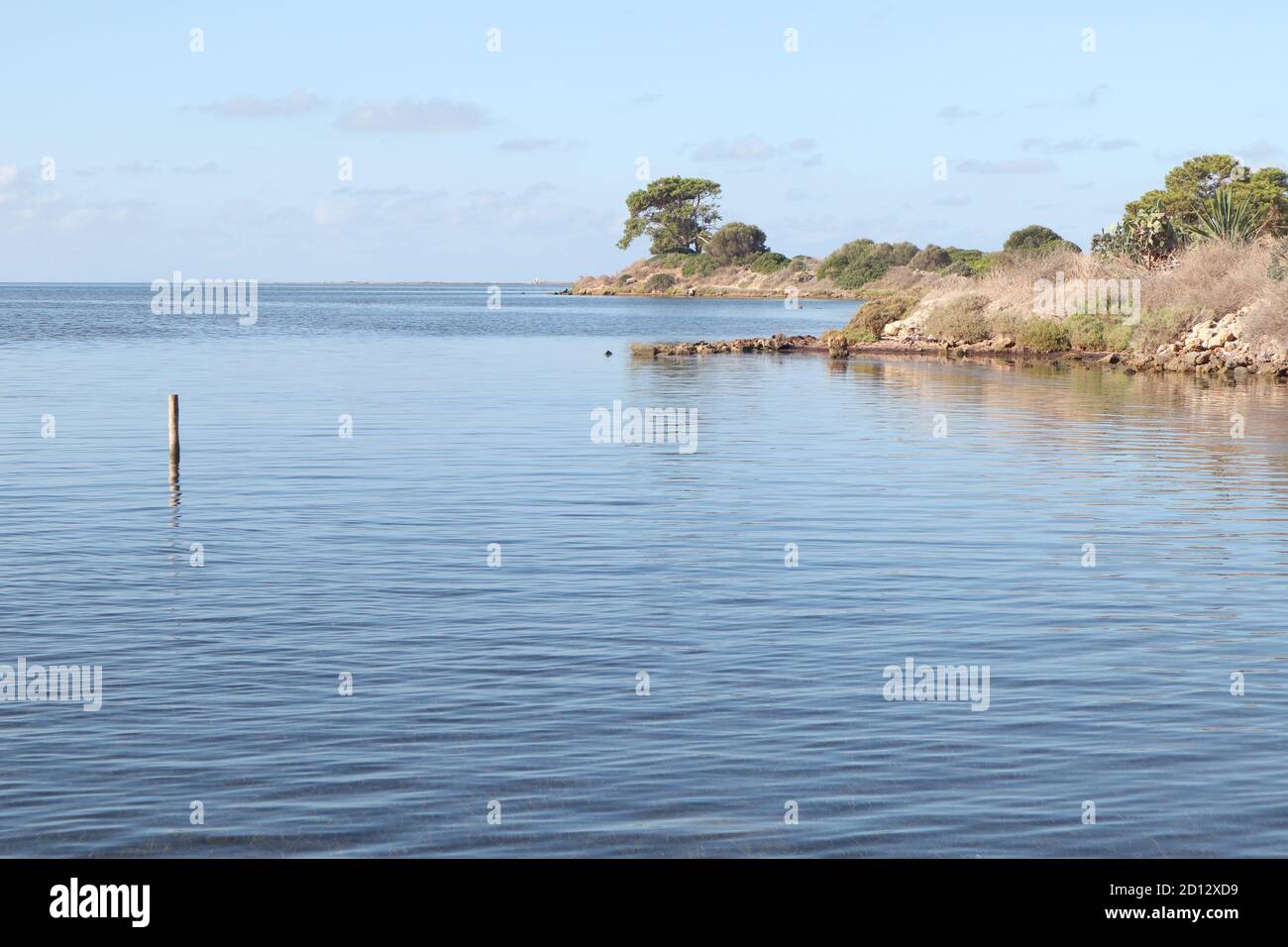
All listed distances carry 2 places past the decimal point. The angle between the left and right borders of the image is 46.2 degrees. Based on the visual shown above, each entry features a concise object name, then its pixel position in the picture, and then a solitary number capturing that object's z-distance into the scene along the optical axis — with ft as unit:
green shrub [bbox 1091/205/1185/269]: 245.86
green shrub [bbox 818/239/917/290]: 644.27
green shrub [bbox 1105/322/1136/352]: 205.26
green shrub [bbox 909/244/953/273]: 639.35
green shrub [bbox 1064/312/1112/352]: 211.82
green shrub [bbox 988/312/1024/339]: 225.56
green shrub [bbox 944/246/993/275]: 554.46
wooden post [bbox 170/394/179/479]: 92.43
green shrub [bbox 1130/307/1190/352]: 199.52
